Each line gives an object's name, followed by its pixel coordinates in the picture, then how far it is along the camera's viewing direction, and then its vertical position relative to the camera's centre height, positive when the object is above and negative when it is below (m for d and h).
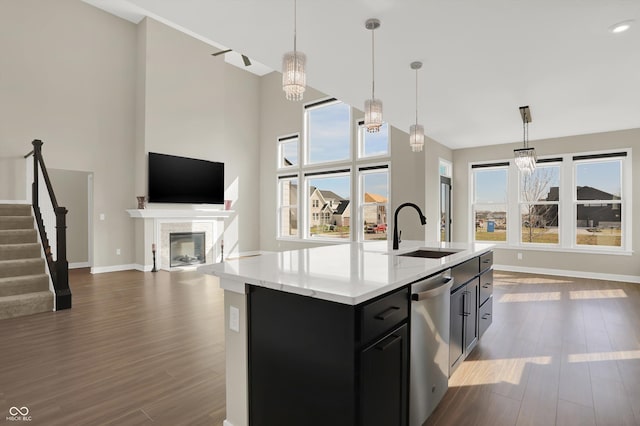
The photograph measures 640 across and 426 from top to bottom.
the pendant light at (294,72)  2.22 +0.96
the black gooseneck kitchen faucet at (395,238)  2.93 -0.20
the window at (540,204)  6.62 +0.24
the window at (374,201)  7.51 +0.34
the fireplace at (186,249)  7.37 -0.76
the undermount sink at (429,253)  2.93 -0.34
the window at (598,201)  6.09 +0.28
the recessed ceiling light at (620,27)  2.66 +1.54
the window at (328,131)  8.23 +2.13
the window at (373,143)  7.44 +1.67
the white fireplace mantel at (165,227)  6.98 -0.26
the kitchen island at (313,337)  1.34 -0.54
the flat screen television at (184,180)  7.11 +0.80
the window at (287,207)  9.20 +0.24
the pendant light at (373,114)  2.92 +0.88
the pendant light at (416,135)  3.59 +0.86
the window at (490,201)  7.16 +0.32
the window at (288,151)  9.12 +1.78
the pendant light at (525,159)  4.33 +0.73
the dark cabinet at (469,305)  2.33 -0.71
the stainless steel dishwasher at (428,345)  1.75 -0.74
